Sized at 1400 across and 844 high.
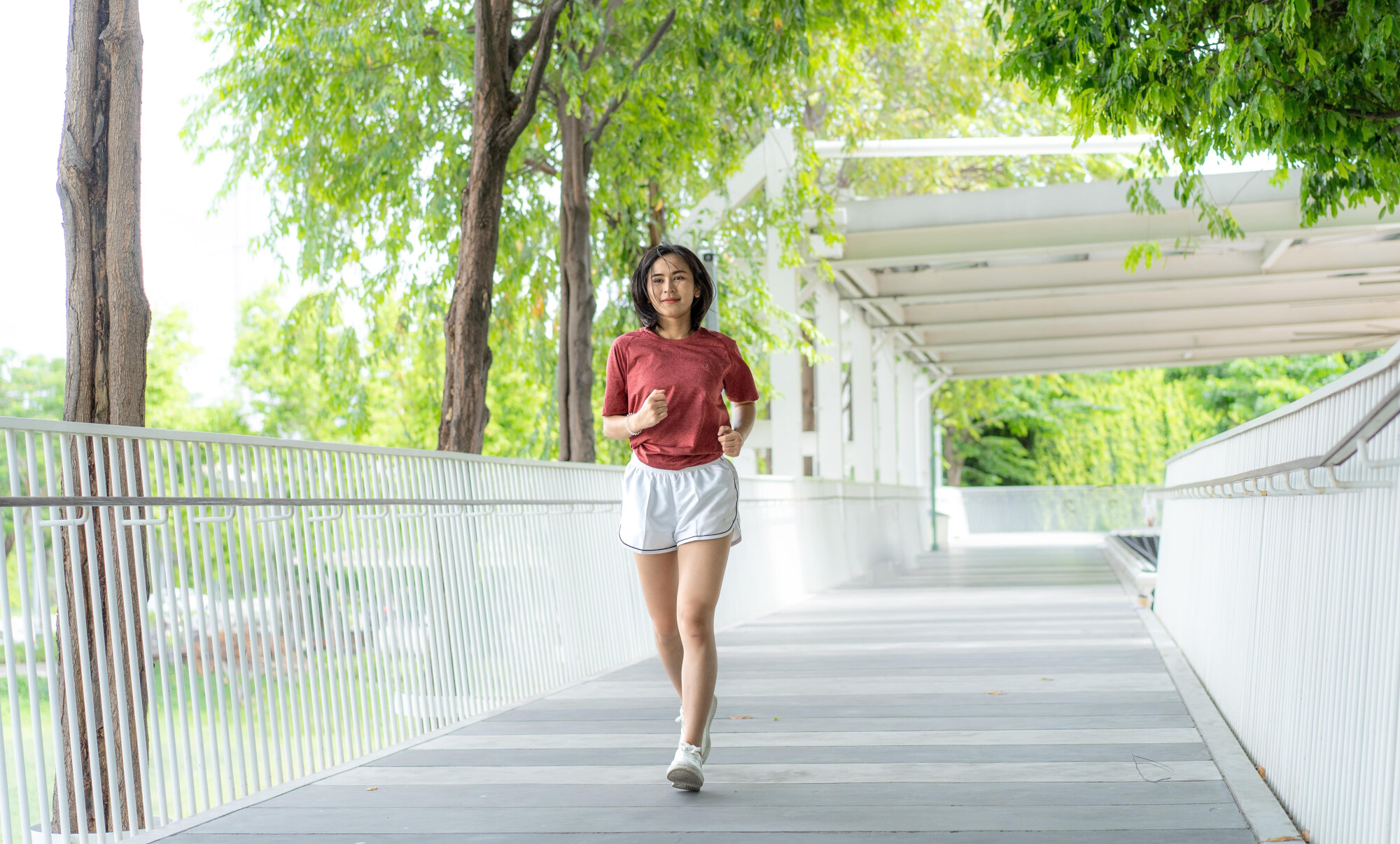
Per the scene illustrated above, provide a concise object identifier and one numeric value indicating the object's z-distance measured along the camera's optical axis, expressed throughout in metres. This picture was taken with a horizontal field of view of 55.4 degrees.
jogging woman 4.27
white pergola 16.09
